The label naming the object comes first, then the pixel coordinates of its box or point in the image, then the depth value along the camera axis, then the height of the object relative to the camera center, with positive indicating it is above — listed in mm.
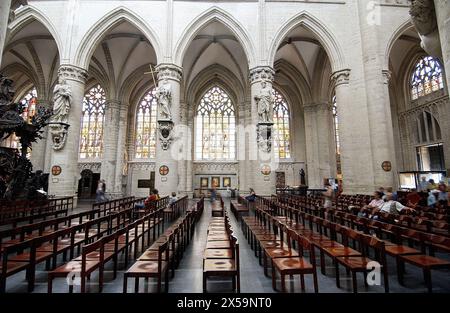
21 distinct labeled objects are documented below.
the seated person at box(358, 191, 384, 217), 5898 -567
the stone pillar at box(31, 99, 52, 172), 16438 +2443
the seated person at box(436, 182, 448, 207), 7602 -416
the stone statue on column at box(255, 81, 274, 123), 11758 +4156
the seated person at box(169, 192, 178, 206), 8582 -585
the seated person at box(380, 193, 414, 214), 5451 -576
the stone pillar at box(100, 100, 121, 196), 17781 +3192
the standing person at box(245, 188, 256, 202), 10453 -630
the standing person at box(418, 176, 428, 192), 11294 -52
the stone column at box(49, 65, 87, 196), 11500 +2049
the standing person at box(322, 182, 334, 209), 6542 -389
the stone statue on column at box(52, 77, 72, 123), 11594 +4205
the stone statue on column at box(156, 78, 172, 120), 11773 +4381
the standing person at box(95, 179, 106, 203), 11312 -436
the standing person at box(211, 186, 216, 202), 17020 -787
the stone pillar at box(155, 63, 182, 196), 11891 +1721
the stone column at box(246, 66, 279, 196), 12000 +1420
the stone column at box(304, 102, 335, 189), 18609 +3344
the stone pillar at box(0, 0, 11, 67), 3324 +2509
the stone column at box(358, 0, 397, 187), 11594 +4208
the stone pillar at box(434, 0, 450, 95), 3098 +2191
